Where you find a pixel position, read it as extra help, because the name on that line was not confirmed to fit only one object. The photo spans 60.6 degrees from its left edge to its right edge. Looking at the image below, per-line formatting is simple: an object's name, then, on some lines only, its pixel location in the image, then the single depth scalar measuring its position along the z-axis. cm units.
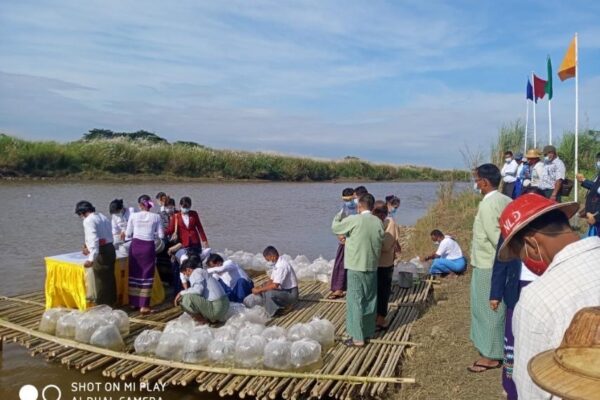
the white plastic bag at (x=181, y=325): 493
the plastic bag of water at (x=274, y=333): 481
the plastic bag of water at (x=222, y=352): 464
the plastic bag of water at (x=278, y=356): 450
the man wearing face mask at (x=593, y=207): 648
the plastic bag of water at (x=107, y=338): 511
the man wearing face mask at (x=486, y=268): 410
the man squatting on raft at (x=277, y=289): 637
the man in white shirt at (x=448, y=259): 808
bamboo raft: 427
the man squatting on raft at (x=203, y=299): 565
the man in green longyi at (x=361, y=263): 505
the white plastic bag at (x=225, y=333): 478
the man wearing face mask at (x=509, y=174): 996
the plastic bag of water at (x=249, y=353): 457
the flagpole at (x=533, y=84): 1347
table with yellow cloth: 604
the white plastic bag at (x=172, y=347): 481
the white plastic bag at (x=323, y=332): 506
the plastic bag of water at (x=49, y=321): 551
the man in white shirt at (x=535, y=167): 860
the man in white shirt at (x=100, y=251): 588
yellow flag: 1061
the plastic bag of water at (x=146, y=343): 494
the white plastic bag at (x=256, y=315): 562
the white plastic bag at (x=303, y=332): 495
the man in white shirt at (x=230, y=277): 628
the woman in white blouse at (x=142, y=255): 639
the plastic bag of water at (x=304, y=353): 449
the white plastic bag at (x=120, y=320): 538
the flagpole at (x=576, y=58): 1049
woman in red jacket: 730
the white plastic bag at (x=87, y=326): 520
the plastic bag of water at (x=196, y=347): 470
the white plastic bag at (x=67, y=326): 535
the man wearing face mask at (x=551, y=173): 834
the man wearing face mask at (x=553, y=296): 144
